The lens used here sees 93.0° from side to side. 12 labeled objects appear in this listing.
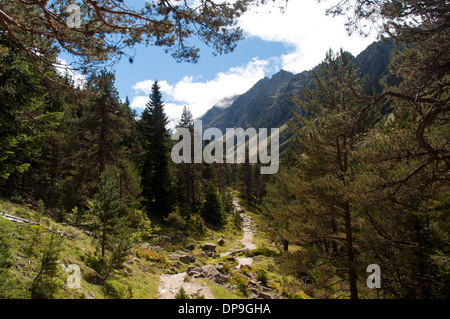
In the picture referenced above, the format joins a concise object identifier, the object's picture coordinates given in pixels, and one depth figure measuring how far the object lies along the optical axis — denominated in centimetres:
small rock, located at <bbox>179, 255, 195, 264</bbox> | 1559
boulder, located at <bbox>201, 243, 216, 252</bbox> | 2063
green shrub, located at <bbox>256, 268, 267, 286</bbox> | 1404
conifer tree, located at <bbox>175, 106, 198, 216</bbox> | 2903
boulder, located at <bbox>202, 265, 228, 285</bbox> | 1173
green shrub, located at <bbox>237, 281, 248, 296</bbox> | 1098
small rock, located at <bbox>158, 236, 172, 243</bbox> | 1930
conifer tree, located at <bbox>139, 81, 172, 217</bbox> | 2720
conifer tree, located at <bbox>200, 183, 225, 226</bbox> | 3128
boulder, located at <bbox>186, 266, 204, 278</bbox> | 1184
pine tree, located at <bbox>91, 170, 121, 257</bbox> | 937
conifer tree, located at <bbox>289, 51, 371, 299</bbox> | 848
